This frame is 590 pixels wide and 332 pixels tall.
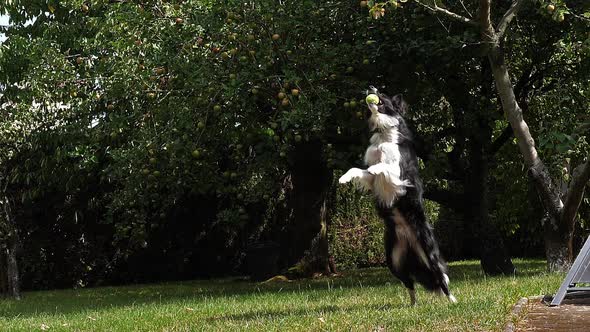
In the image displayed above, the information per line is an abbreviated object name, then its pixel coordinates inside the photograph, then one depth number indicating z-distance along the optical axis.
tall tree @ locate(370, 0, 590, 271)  11.98
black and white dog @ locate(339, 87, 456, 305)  8.20
